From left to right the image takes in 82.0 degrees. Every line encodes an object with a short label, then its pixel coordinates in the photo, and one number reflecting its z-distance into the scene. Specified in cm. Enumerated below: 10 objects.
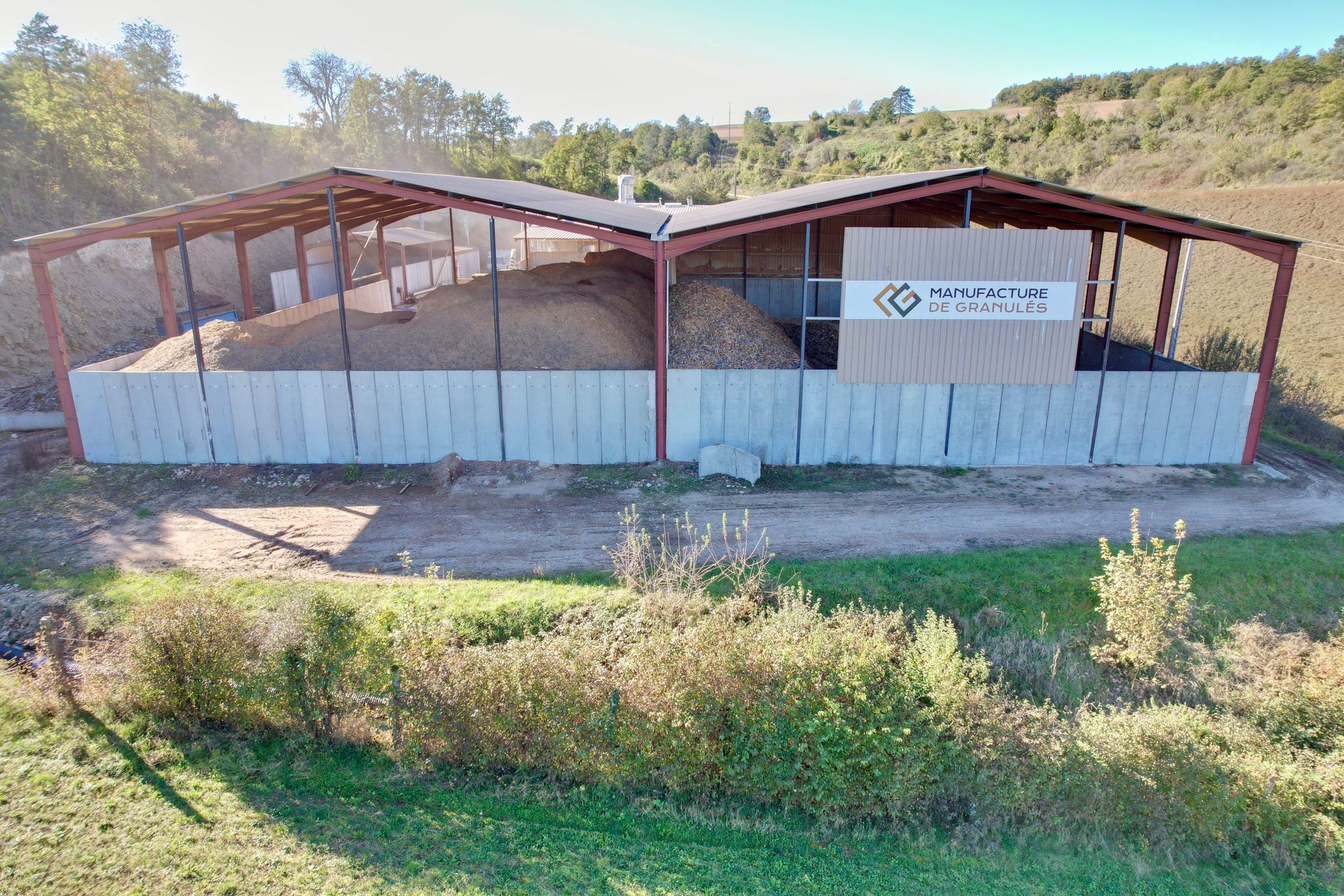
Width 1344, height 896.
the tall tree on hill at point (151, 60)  4834
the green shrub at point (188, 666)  823
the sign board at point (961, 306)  1460
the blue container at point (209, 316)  2455
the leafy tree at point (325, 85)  7094
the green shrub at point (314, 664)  804
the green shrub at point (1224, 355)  1848
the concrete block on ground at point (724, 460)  1452
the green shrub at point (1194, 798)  732
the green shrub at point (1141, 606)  972
